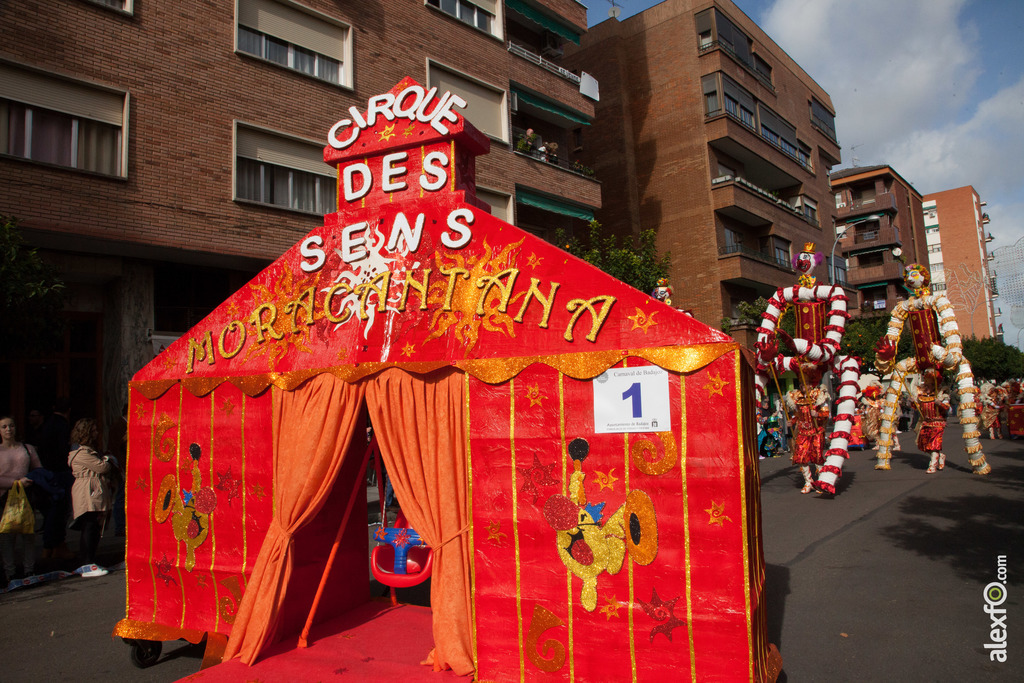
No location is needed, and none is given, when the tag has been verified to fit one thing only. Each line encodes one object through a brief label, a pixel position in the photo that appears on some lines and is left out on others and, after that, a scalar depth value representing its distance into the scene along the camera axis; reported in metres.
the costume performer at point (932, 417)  12.73
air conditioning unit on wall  22.12
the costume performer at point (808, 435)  11.67
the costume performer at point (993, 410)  20.44
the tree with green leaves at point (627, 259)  18.27
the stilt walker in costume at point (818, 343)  10.46
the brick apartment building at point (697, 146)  25.94
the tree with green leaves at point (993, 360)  40.09
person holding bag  7.13
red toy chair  5.34
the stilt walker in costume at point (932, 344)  11.78
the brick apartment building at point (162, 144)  10.86
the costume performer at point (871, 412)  19.00
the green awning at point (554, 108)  19.81
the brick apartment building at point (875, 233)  43.91
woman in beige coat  7.48
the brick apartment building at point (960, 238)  62.47
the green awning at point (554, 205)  18.97
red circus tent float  3.58
